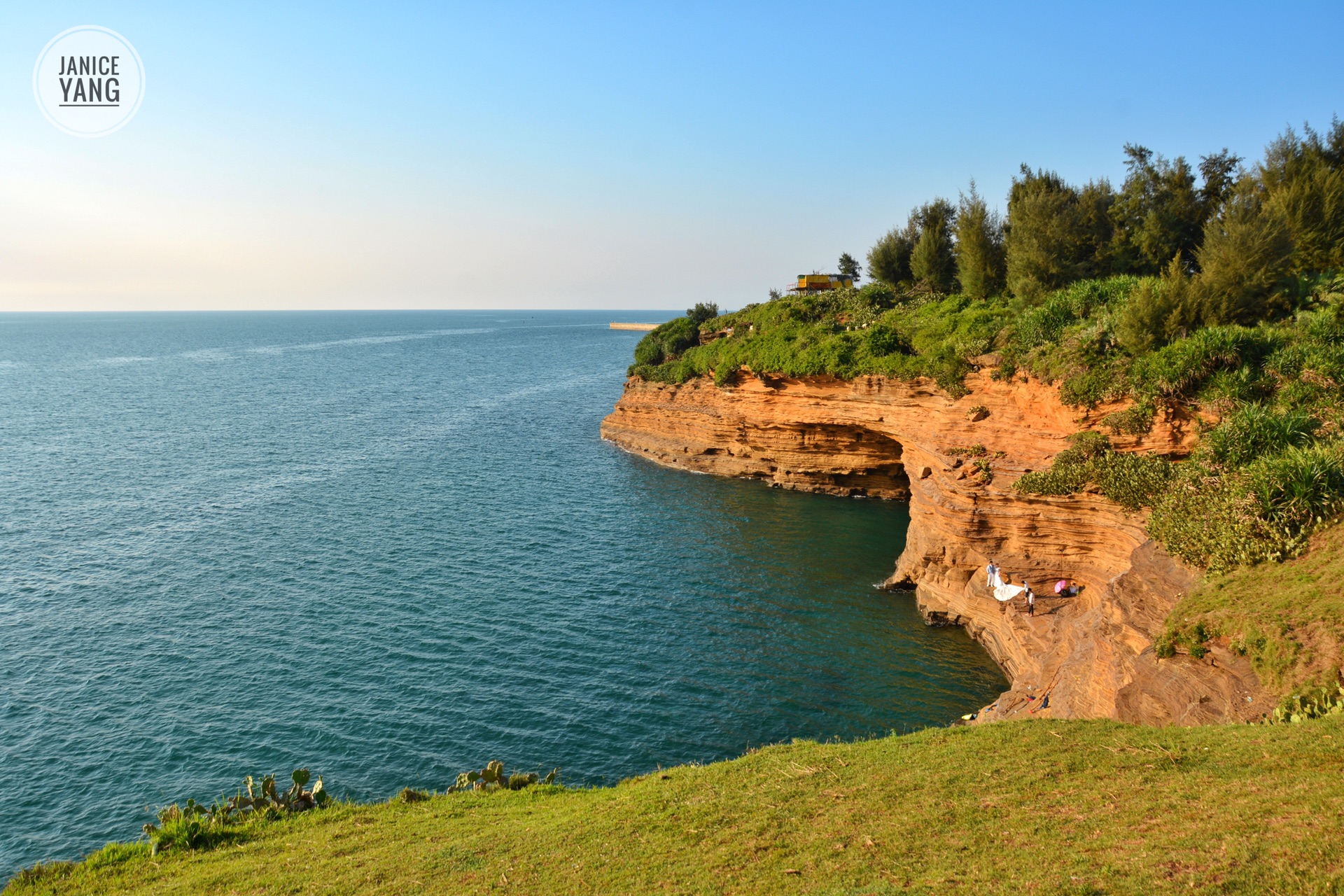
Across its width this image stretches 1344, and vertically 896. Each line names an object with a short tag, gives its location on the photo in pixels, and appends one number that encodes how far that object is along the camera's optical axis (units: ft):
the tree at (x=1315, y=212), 106.22
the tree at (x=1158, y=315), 90.53
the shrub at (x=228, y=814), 49.49
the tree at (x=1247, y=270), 93.09
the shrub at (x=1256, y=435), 69.10
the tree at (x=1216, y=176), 136.66
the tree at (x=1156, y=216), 133.80
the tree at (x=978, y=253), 148.77
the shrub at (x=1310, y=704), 45.01
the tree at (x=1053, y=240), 127.44
